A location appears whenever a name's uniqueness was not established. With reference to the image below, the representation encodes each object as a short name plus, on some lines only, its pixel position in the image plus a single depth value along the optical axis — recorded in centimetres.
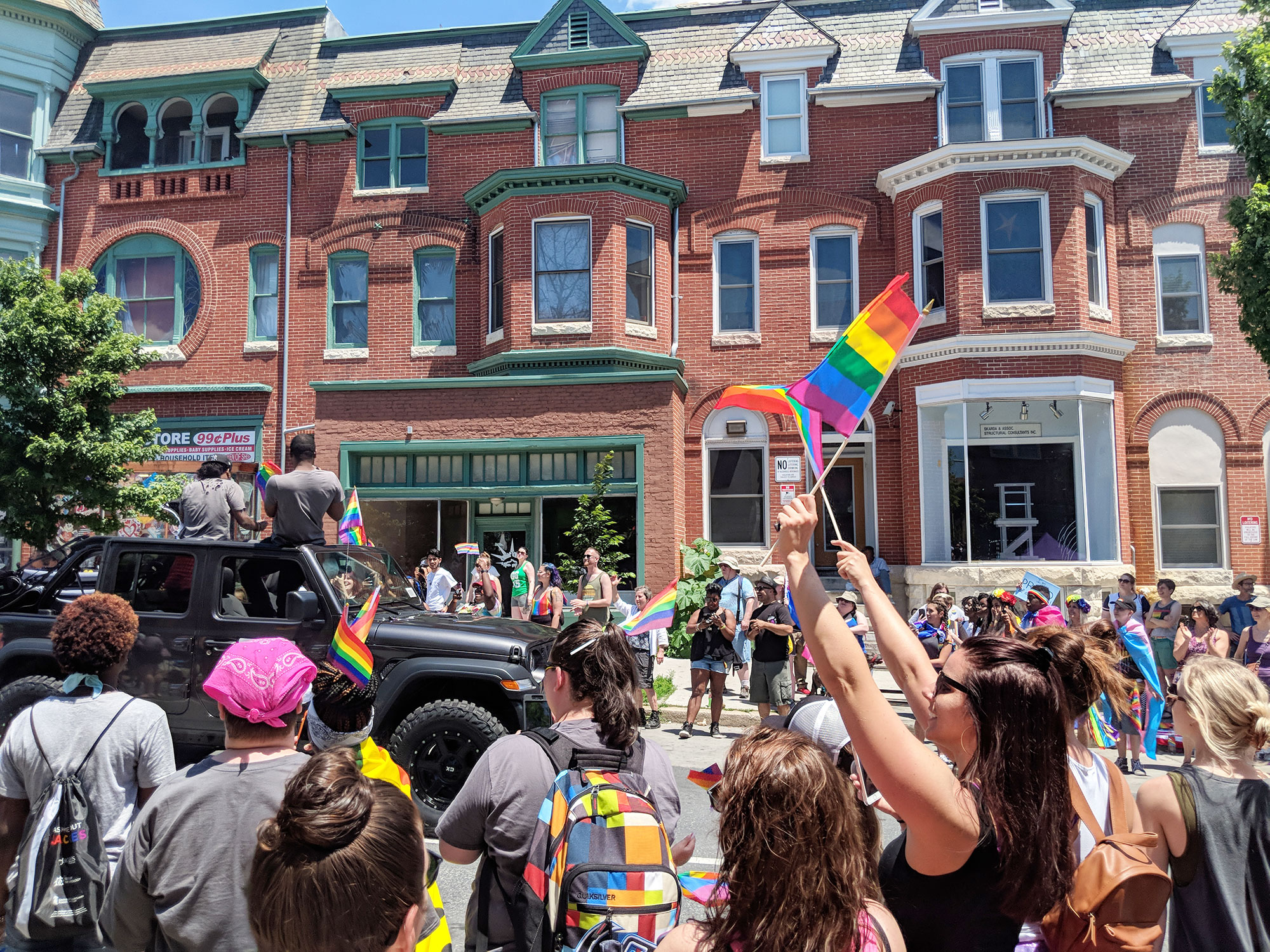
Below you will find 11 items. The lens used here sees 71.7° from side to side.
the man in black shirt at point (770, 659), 984
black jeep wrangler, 604
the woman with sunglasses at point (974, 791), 194
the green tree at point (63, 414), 1337
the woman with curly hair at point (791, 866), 171
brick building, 1645
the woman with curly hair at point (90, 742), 303
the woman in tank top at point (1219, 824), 264
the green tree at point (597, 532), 1611
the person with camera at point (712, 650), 1041
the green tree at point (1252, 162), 1247
